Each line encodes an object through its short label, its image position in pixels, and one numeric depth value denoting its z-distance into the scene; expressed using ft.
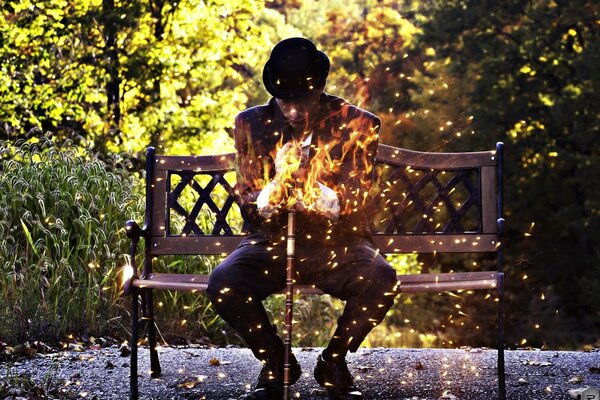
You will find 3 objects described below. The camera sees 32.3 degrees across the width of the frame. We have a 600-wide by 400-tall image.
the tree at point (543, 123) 64.34
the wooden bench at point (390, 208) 18.26
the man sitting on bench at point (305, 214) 15.33
